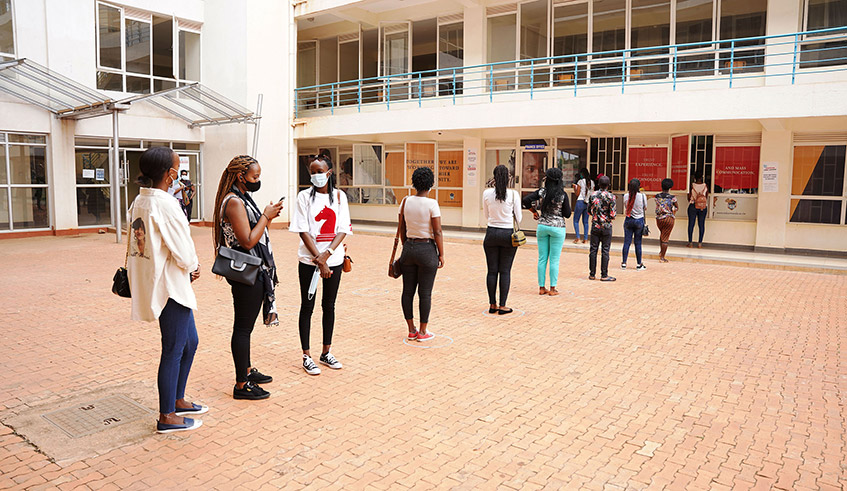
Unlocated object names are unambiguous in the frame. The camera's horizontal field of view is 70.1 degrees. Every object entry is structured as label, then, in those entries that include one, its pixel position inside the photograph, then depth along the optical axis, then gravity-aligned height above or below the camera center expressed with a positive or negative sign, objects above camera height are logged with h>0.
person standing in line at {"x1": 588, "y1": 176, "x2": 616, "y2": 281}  9.83 -0.36
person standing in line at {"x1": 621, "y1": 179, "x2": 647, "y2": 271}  10.91 -0.34
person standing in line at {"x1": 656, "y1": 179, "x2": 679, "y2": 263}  11.56 -0.22
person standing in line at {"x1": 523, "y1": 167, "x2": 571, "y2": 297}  8.24 -0.22
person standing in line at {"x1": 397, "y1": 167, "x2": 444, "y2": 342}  5.98 -0.46
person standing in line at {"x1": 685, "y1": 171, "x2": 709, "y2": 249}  14.21 -0.13
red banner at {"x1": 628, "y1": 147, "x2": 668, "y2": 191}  15.41 +0.81
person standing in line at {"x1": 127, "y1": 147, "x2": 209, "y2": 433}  3.67 -0.44
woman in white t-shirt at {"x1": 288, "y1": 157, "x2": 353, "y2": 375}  4.88 -0.33
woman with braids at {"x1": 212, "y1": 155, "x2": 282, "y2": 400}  4.13 -0.28
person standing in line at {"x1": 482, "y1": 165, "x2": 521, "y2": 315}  7.26 -0.41
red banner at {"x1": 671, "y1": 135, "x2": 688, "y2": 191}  15.02 +0.89
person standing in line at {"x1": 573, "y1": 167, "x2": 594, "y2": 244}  15.19 -0.01
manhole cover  3.98 -1.53
